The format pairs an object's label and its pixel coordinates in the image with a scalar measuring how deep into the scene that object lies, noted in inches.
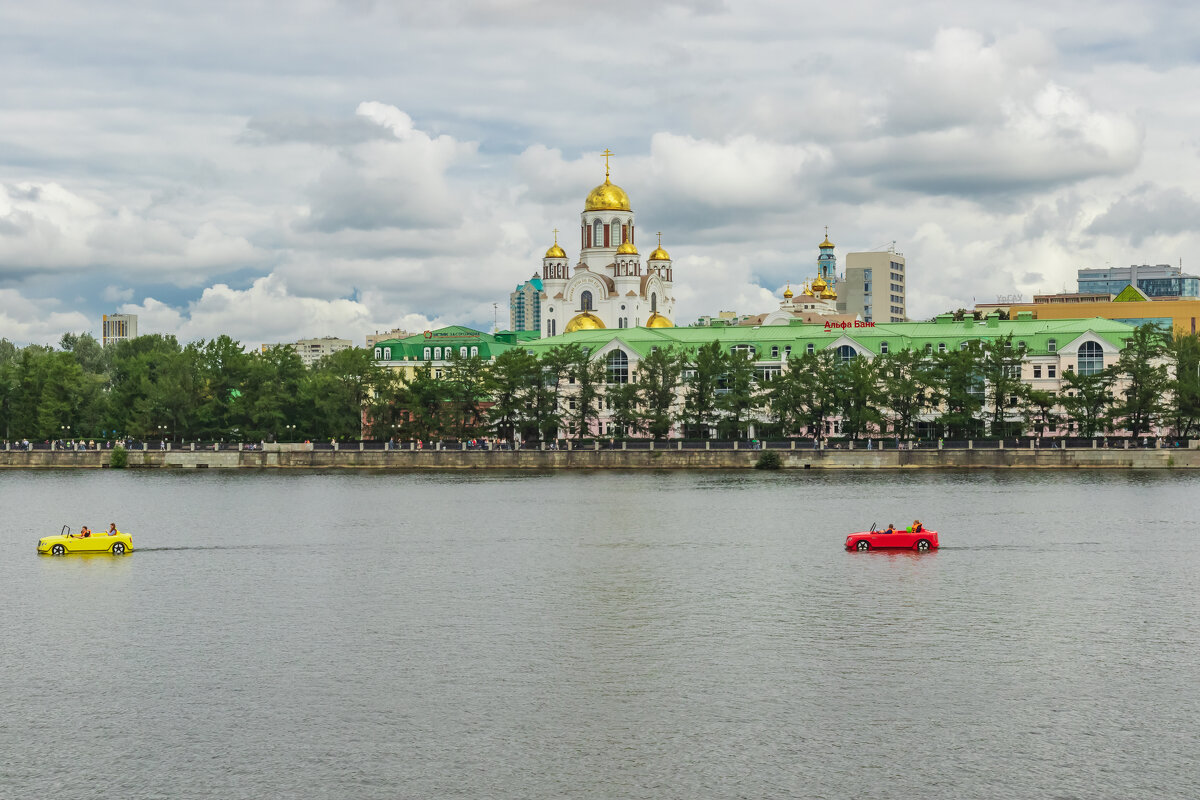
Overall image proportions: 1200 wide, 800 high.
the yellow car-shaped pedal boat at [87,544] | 2674.7
